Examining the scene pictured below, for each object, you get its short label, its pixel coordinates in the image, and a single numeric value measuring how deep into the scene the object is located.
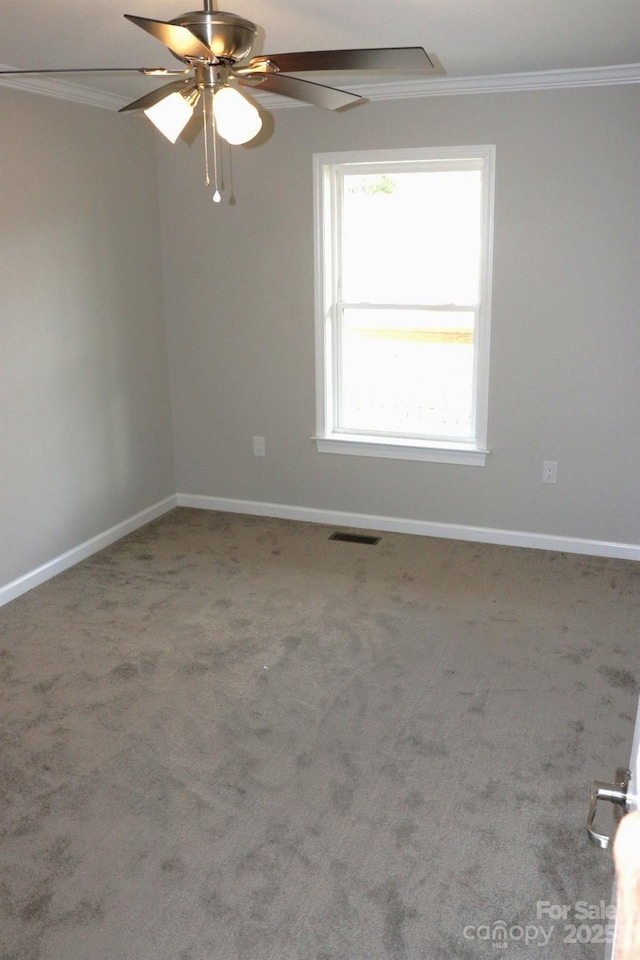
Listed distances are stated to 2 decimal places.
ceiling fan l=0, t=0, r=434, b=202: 2.00
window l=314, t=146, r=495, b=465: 4.38
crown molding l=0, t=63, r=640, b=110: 3.80
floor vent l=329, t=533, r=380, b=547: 4.72
